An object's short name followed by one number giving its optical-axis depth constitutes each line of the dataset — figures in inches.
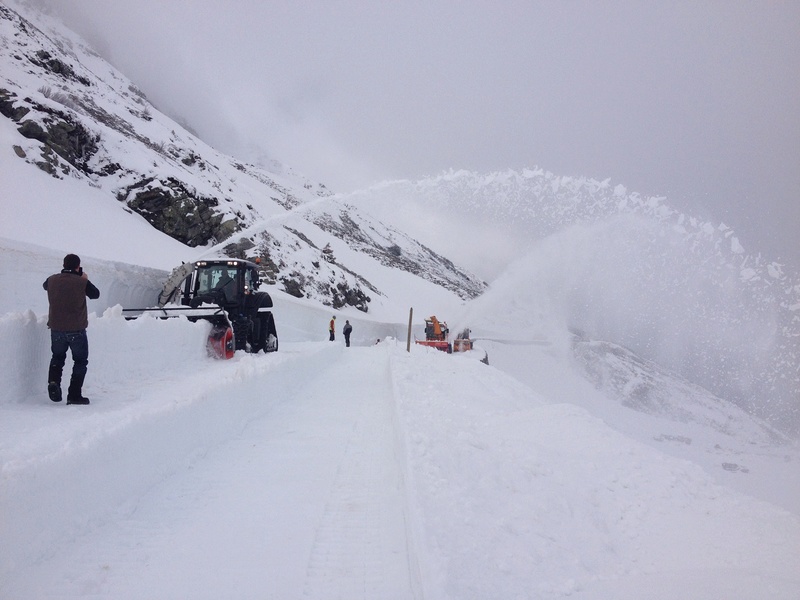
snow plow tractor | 510.0
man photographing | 224.4
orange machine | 1145.4
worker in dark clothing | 1197.7
